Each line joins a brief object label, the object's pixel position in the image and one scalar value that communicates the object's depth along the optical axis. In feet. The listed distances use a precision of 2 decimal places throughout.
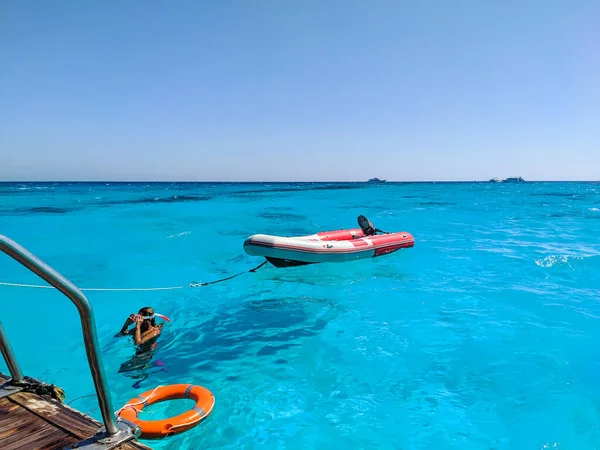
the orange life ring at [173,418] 13.52
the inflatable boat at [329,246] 32.60
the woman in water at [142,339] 20.20
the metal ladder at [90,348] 5.02
